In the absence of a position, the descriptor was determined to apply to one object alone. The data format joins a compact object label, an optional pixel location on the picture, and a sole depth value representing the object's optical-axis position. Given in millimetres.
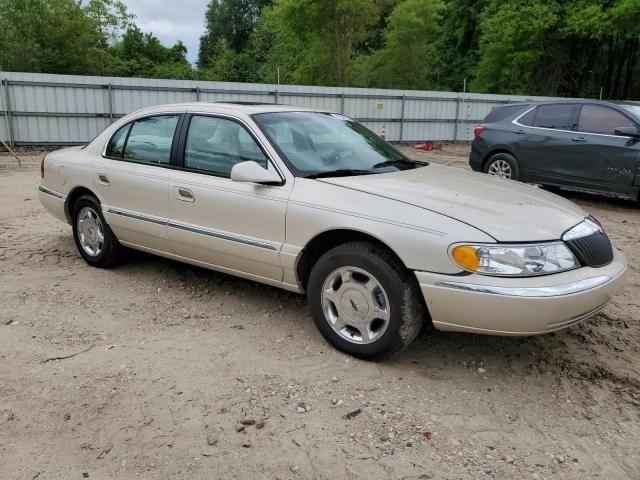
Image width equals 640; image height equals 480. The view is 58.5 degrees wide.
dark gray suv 8180
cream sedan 3105
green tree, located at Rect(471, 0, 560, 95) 28828
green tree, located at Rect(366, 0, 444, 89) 33250
